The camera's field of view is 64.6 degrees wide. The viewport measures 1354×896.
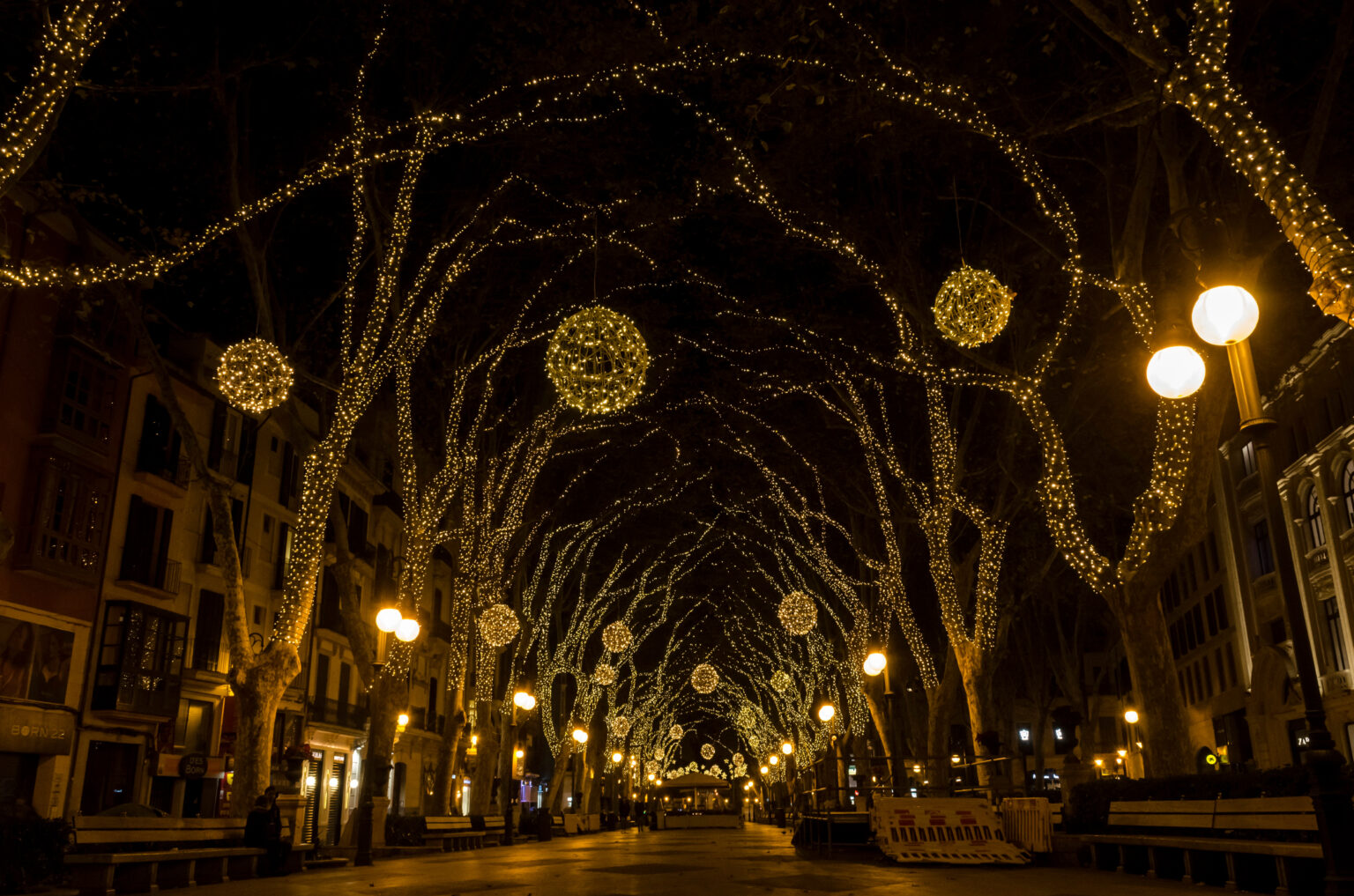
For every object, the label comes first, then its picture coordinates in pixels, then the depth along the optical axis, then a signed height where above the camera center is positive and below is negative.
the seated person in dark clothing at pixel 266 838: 14.48 -0.71
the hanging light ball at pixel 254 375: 13.61 +5.00
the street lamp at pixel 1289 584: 6.80 +1.23
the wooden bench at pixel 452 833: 23.38 -1.10
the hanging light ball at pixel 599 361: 14.64 +5.50
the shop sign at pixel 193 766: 27.03 +0.44
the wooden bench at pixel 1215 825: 8.62 -0.48
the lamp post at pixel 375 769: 16.88 +0.19
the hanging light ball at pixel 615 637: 33.28 +4.24
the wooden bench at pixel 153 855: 11.04 -0.78
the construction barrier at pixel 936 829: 14.85 -0.73
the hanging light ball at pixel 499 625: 24.00 +3.34
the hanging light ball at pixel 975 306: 13.03 +5.49
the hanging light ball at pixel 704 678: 42.09 +3.84
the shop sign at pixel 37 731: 20.88 +1.05
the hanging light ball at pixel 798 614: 27.77 +4.08
